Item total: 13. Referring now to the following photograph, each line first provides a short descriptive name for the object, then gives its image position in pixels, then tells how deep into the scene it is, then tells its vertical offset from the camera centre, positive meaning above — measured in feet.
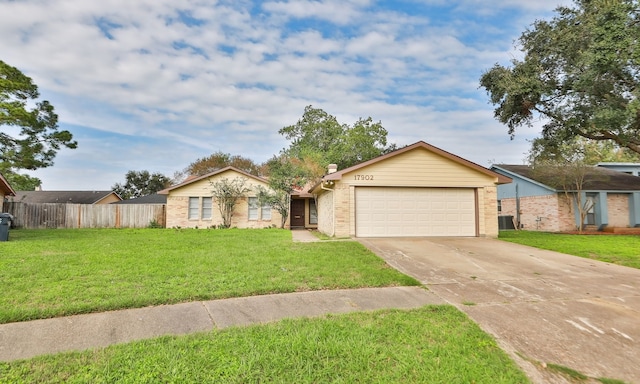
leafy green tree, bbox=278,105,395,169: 115.34 +26.96
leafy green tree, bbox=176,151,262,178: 122.83 +16.96
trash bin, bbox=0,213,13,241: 36.55 -2.35
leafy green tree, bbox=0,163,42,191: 63.62 +6.42
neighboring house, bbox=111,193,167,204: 93.88 +1.92
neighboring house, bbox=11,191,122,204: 106.42 +3.34
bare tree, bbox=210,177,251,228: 64.75 +2.45
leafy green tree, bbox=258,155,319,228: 63.00 +4.34
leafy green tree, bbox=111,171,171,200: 151.33 +11.23
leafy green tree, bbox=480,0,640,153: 41.93 +19.86
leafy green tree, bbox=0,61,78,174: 57.98 +16.15
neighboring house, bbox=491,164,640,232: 57.57 +0.17
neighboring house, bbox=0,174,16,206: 47.55 +2.85
